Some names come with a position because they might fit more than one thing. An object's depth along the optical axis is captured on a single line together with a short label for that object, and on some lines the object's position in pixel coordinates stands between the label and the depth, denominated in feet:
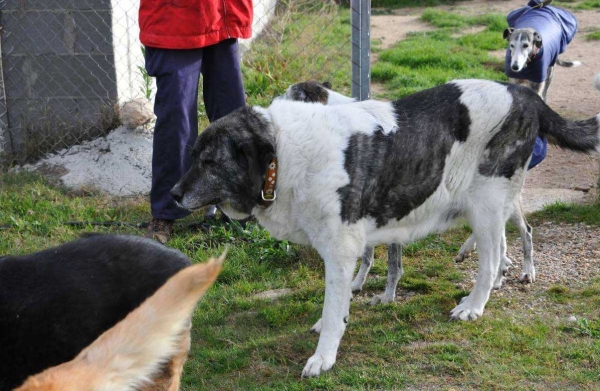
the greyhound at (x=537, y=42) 28.37
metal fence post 20.25
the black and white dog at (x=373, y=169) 13.66
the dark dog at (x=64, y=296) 9.45
